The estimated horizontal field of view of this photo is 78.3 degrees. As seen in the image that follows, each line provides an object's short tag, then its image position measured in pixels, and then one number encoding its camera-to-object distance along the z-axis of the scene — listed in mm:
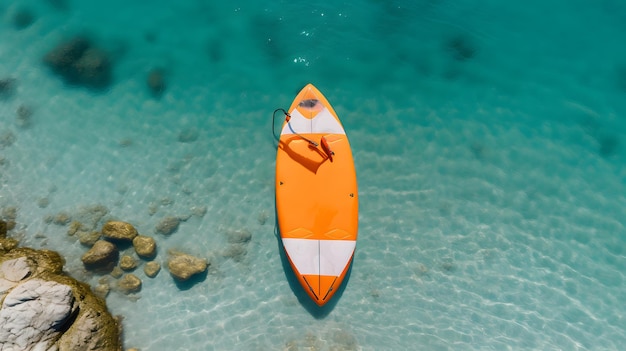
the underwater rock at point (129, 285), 10516
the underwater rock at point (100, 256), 10484
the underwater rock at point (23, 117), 12008
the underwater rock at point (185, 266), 10414
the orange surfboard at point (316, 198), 10078
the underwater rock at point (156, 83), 12094
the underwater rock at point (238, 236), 10930
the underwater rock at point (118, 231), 10703
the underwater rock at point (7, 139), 11812
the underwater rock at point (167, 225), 10984
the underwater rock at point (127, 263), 10633
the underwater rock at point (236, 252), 10836
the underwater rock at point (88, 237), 10867
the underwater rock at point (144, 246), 10656
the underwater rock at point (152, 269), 10633
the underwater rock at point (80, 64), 12289
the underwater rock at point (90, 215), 11123
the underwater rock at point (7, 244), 10578
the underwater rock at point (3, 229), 10945
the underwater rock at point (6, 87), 12258
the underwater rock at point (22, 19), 12750
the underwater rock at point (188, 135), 11711
